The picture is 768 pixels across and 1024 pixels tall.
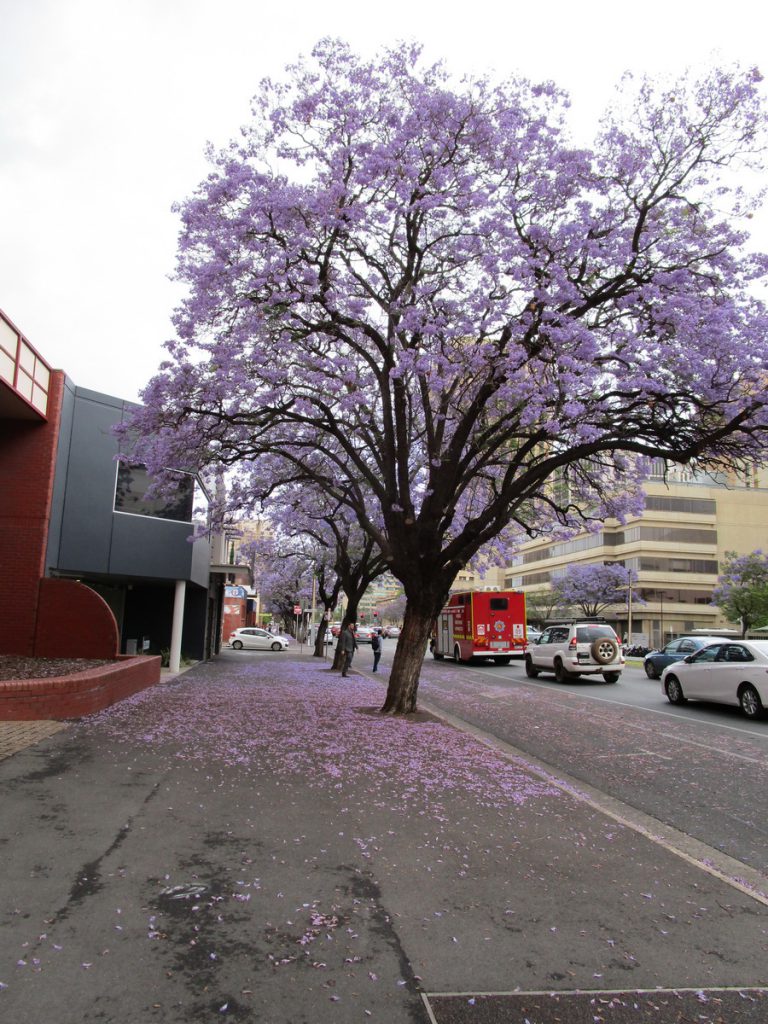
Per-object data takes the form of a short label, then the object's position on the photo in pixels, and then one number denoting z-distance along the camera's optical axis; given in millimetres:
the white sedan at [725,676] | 13516
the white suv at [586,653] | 22234
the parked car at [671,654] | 23188
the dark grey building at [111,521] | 17344
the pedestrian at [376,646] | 26844
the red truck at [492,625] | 31297
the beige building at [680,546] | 74562
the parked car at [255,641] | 46062
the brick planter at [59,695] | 9789
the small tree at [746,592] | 44906
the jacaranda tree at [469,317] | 10891
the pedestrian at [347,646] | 23547
